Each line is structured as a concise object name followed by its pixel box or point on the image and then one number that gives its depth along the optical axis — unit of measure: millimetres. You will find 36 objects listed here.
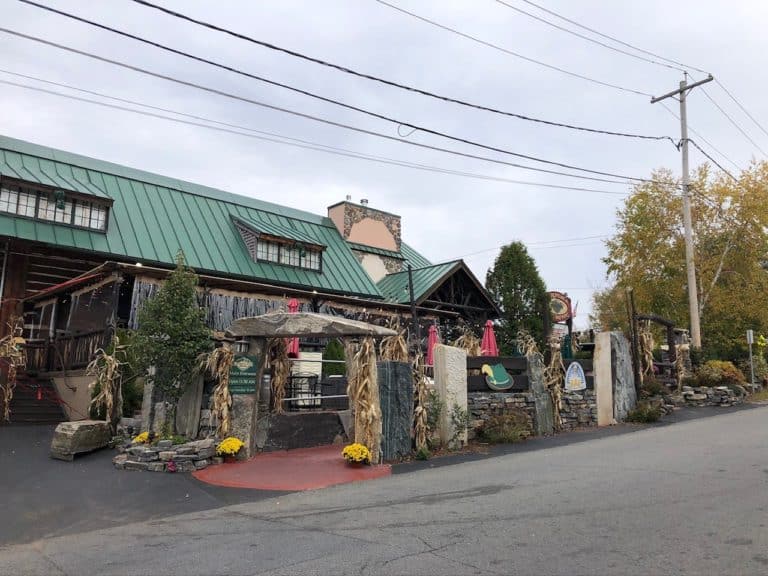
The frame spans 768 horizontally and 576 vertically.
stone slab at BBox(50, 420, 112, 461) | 9766
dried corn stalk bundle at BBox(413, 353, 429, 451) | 11078
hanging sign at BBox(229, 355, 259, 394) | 10406
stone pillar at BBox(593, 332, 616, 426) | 15555
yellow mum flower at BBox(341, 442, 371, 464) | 9734
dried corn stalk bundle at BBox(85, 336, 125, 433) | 11383
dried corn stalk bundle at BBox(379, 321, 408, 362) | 11984
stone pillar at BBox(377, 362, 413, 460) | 10609
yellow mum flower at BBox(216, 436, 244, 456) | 9898
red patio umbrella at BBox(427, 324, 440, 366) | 15925
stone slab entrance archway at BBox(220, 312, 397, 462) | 10211
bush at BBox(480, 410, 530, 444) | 12383
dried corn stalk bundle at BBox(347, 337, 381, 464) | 10188
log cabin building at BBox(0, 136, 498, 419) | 15148
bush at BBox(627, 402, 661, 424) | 15781
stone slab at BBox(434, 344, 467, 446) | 11797
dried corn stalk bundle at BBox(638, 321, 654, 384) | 18750
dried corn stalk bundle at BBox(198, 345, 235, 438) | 10305
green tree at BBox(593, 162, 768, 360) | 26000
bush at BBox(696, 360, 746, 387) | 20395
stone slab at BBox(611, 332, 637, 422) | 16031
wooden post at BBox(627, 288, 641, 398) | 17281
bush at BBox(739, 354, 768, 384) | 25498
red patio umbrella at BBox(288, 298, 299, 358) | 13366
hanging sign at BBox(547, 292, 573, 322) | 22203
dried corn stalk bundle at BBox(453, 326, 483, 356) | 15672
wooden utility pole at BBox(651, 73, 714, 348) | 23031
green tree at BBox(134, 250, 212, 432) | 10164
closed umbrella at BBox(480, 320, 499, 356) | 16203
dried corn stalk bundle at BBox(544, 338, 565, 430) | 14453
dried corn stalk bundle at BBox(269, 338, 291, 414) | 11695
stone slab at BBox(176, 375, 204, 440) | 10469
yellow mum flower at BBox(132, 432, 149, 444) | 9945
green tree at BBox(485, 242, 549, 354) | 19562
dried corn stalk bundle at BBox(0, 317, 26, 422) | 12844
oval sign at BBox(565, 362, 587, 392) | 15031
